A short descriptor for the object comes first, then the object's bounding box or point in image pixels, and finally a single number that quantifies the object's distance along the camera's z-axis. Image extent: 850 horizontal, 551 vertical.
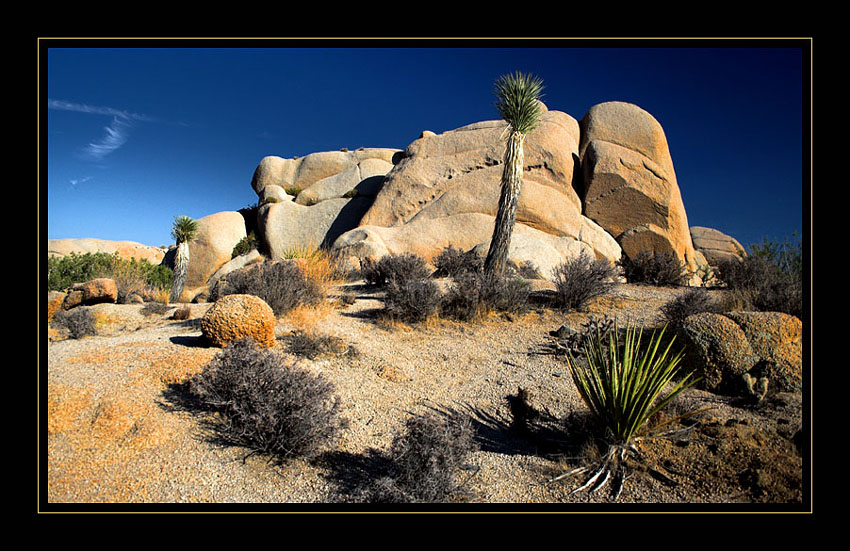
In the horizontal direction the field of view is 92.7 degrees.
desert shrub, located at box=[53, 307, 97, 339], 6.10
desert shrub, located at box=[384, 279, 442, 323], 7.61
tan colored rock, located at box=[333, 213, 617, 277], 13.42
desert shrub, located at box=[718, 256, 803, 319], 6.49
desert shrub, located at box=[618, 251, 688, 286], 10.46
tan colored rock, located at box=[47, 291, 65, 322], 7.97
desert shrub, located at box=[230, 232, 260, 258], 21.88
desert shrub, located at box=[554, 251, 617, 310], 8.01
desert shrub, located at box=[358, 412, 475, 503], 2.93
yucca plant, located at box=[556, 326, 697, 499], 3.32
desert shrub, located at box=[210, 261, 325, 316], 7.21
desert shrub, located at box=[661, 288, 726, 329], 6.68
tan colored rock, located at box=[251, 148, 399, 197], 26.83
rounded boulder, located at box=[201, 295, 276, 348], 5.16
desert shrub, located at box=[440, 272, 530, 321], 7.80
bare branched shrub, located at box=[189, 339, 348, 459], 3.46
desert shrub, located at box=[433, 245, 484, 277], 11.27
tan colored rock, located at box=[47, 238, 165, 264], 26.94
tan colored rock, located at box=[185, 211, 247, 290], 21.14
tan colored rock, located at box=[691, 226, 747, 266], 22.97
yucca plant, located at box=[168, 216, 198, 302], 13.80
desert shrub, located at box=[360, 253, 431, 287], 10.07
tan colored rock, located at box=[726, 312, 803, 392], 4.37
